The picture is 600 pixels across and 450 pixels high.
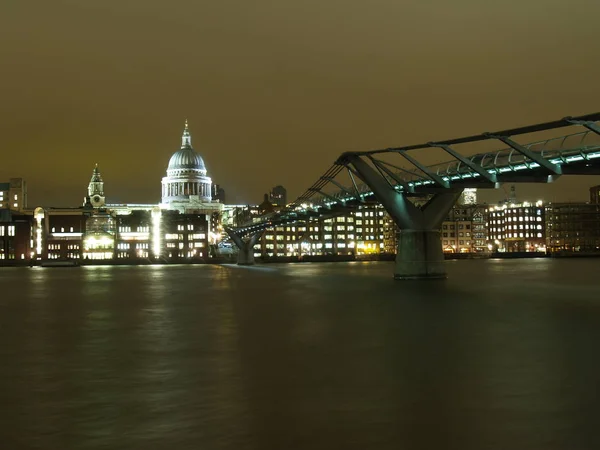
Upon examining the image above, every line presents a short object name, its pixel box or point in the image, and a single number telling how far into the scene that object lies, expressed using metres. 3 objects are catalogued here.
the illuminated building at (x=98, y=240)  183.38
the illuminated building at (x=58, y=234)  173.50
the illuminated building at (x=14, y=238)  163.12
